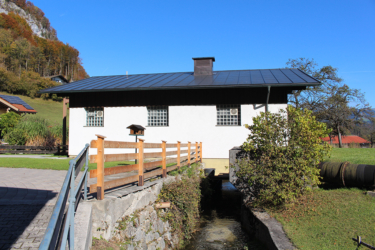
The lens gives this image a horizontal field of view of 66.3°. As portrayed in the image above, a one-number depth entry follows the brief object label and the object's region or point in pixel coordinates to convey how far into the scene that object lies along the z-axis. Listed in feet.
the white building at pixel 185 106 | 50.72
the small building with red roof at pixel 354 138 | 207.63
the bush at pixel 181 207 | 22.38
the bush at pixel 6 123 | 78.87
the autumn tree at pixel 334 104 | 100.99
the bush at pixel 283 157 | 22.22
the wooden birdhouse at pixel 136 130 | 41.99
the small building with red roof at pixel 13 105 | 104.09
